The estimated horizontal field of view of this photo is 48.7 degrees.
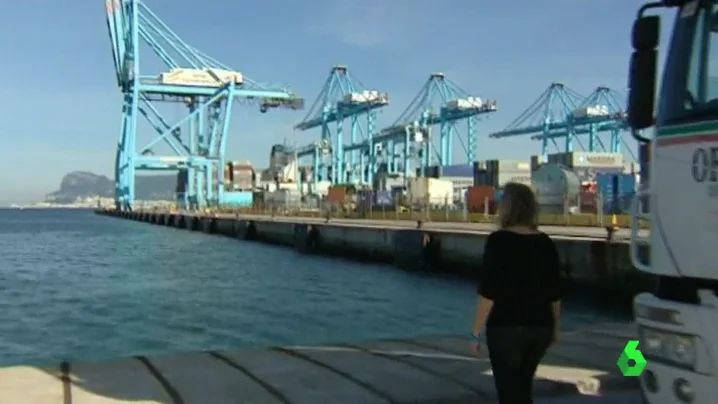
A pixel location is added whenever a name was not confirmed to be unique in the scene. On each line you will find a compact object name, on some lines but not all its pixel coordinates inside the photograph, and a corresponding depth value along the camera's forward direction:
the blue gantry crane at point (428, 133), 81.94
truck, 3.50
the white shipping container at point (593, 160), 47.66
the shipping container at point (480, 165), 58.56
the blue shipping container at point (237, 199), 87.15
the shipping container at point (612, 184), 26.23
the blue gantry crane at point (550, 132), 92.06
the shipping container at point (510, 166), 55.50
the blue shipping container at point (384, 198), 54.87
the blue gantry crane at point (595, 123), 88.82
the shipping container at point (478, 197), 37.97
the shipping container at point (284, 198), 75.39
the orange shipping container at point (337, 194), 65.81
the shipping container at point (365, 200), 51.44
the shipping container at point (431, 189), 51.25
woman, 3.87
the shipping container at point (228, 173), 107.75
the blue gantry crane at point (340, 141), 86.12
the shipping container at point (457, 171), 68.33
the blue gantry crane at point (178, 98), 74.00
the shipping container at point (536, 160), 53.62
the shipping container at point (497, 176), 54.34
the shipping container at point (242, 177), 110.19
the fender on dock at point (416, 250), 27.66
